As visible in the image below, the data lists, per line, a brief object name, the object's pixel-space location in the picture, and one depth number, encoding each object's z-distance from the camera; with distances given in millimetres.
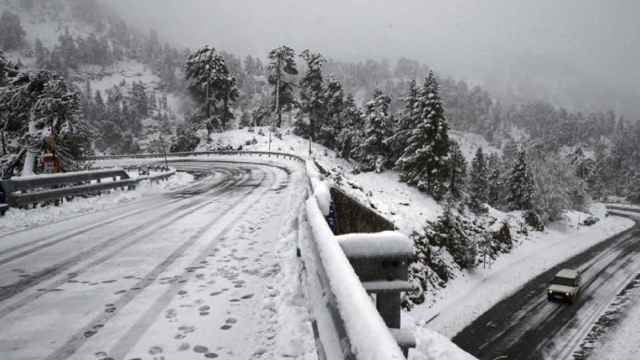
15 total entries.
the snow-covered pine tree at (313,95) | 60938
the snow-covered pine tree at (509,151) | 176275
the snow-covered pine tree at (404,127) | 52906
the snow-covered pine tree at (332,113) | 61969
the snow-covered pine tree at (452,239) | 34938
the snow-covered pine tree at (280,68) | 61638
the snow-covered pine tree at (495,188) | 82375
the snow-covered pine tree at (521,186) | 61000
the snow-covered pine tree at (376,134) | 54250
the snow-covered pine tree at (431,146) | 46406
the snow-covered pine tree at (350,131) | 59469
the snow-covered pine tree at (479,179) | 73562
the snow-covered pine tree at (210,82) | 58000
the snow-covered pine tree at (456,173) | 51625
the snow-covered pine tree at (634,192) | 111525
